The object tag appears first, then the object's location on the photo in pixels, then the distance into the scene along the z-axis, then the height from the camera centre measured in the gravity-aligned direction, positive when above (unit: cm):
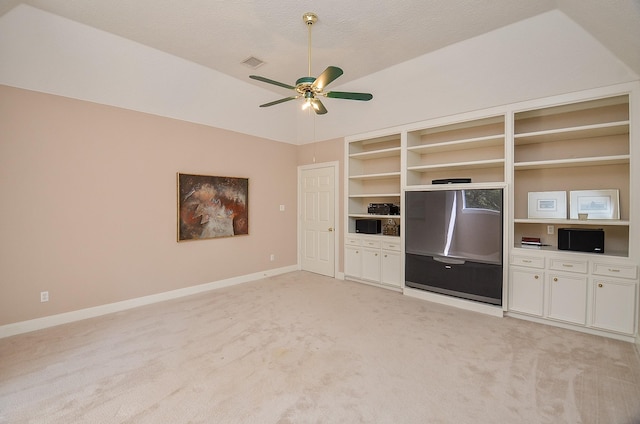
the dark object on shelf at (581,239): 294 -31
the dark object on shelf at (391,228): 472 -32
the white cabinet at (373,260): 449 -85
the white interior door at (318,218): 537 -17
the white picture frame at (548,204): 334 +7
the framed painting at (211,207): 423 +4
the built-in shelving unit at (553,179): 283 +37
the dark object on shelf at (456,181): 383 +40
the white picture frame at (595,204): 304 +7
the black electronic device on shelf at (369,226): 485 -28
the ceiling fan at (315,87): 254 +119
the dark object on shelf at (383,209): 470 +1
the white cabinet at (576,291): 280 -87
